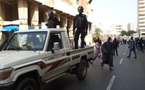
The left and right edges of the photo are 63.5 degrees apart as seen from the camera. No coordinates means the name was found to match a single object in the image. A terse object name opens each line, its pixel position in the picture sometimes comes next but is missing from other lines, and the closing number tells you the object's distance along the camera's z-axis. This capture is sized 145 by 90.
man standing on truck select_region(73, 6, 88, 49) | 5.01
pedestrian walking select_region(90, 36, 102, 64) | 8.43
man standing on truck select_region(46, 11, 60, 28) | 4.57
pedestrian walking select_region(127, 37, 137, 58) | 10.34
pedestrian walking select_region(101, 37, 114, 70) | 6.53
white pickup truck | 2.44
